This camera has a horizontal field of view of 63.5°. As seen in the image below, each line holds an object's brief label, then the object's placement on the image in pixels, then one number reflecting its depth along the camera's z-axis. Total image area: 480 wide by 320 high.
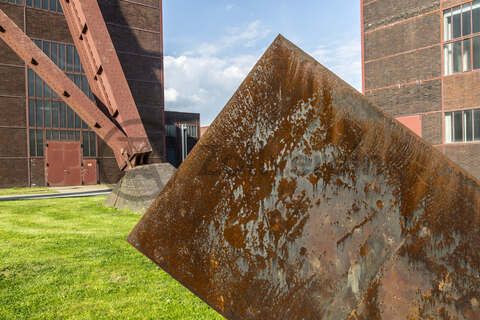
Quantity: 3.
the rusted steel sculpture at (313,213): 1.40
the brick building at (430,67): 18.30
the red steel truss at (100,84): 9.41
